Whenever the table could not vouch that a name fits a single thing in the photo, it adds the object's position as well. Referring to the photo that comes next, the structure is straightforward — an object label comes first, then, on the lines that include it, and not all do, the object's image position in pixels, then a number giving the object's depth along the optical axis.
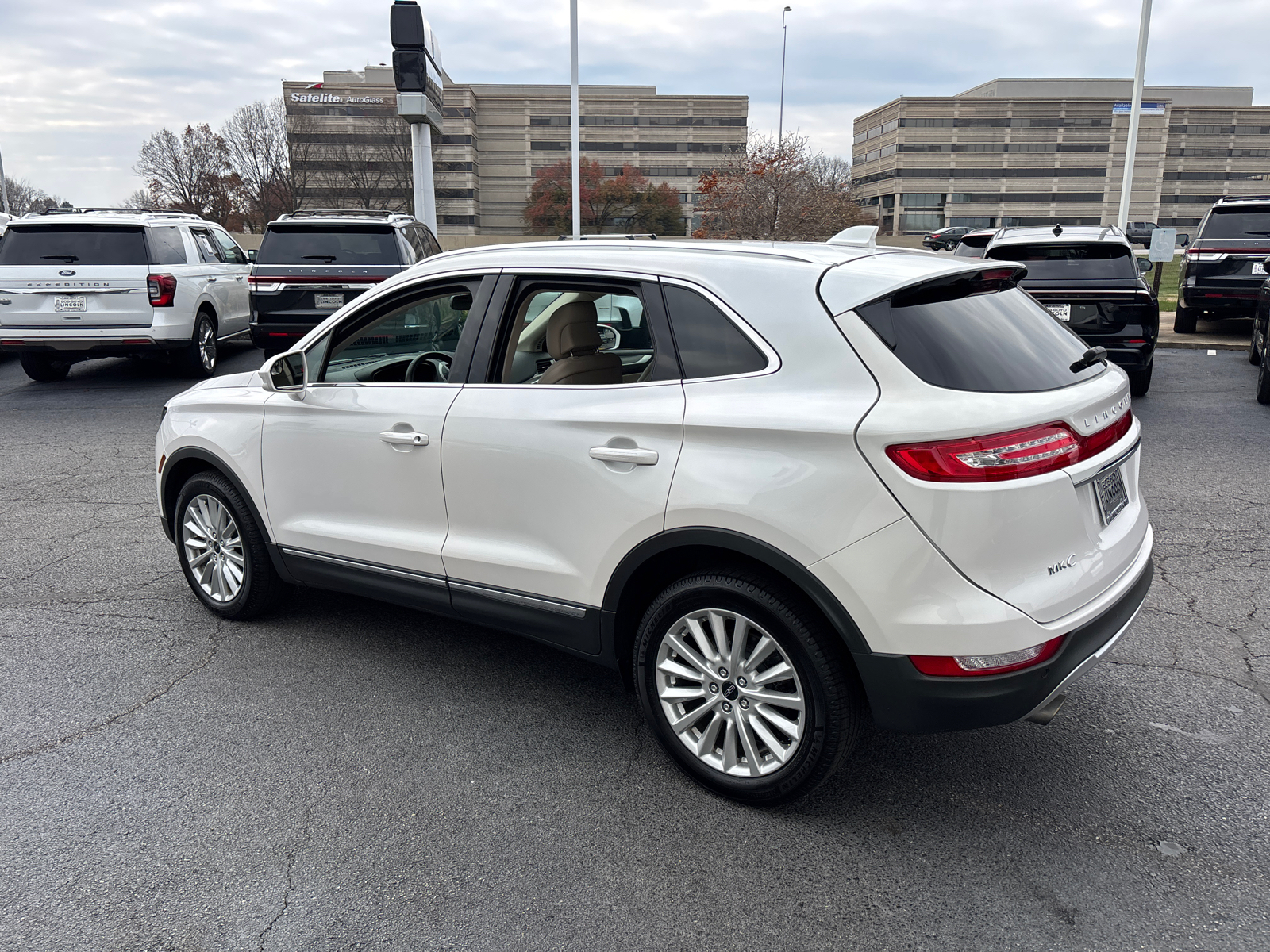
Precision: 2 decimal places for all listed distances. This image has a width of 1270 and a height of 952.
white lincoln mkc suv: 2.56
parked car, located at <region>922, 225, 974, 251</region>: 54.32
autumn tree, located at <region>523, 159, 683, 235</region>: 79.44
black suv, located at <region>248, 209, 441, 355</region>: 11.00
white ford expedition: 10.95
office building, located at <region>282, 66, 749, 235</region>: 99.75
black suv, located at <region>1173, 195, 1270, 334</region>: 13.82
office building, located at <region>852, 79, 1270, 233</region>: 106.62
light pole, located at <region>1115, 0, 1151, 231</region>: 20.58
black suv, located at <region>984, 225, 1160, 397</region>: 9.12
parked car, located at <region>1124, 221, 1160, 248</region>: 55.83
